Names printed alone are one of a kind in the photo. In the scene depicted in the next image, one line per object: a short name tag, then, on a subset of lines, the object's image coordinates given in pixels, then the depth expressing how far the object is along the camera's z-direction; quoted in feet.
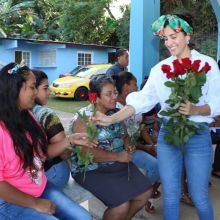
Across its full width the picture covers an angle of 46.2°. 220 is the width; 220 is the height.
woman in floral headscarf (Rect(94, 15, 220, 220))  5.49
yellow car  35.71
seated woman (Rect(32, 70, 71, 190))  6.19
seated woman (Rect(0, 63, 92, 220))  4.92
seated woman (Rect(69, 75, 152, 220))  6.22
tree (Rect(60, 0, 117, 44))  52.71
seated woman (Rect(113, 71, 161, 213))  7.81
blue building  46.94
